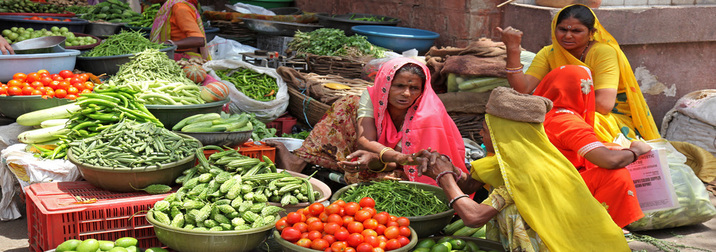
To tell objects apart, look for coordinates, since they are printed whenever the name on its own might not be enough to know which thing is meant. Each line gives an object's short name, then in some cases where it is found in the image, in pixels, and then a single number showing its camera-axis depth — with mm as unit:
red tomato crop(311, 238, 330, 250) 2783
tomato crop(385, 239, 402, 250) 2812
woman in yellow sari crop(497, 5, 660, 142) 4453
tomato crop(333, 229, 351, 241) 2828
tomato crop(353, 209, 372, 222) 2938
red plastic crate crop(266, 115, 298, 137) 6055
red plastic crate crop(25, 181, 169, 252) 3217
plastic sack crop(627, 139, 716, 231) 4539
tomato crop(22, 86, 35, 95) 4543
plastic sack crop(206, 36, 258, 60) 7680
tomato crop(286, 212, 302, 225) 2992
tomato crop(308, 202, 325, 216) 3053
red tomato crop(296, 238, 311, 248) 2807
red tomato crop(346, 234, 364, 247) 2795
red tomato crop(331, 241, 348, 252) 2766
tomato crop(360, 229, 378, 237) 2833
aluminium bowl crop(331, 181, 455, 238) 3208
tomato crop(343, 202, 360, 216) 2998
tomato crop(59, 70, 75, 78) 4934
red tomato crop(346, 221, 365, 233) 2863
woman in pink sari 3996
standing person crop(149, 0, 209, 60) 6426
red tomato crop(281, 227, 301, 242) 2867
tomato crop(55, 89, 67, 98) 4613
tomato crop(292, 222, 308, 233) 2918
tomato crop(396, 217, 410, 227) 2977
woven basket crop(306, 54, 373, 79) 6512
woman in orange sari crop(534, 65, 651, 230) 3467
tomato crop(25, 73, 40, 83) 4719
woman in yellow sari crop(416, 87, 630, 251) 2943
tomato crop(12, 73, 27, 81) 4740
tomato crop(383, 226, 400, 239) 2871
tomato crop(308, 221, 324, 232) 2893
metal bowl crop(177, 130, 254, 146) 4062
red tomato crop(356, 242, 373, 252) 2755
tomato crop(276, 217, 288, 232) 2988
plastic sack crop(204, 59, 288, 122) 5785
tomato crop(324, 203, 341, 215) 2984
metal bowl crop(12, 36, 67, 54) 5250
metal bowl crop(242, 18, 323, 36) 8094
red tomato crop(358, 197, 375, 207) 3104
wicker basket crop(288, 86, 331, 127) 5703
